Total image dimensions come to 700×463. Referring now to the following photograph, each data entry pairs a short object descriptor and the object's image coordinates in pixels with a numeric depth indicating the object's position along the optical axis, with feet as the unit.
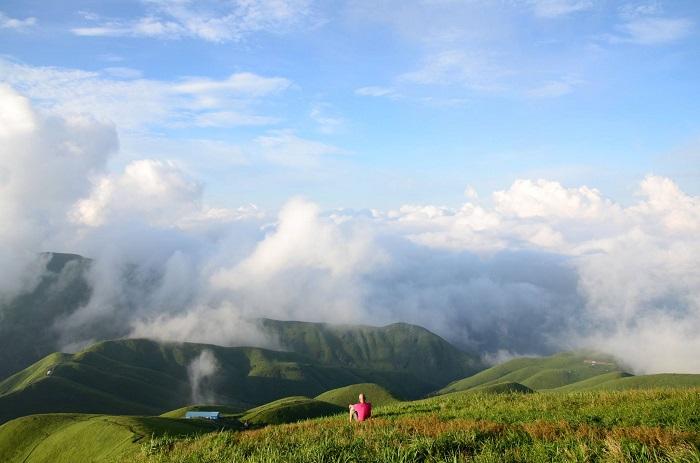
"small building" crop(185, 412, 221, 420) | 441.03
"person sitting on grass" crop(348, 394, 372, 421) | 82.64
